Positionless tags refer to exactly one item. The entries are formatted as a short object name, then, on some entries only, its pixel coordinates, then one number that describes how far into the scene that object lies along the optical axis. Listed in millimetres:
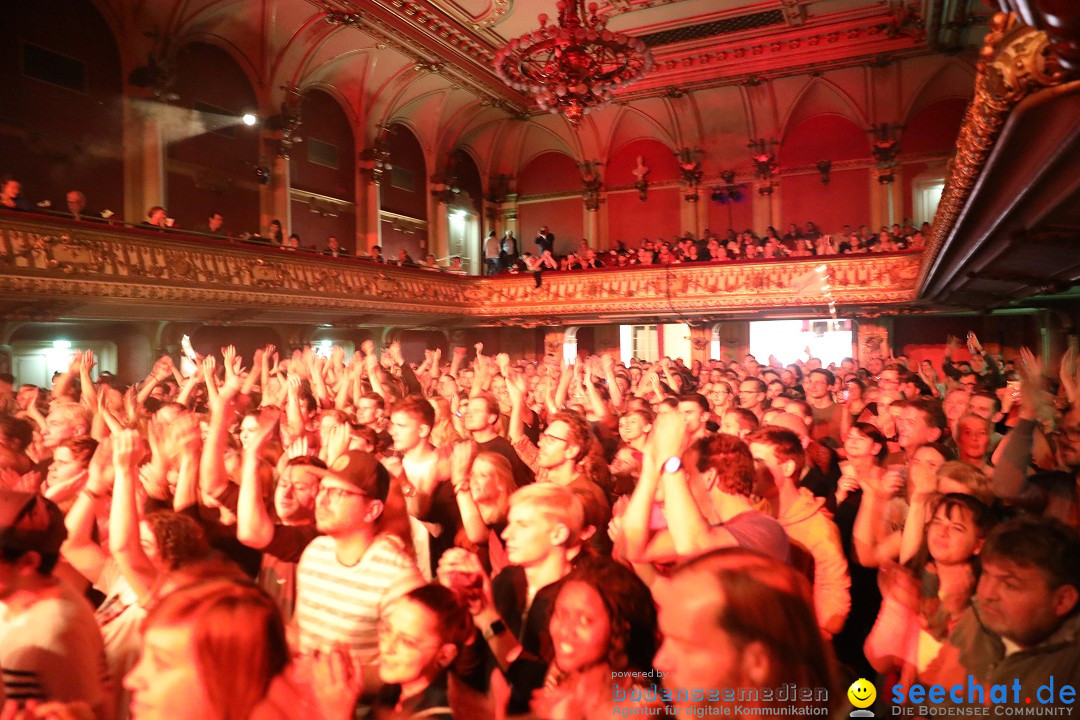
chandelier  8891
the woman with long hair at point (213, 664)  1518
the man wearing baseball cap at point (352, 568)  2264
